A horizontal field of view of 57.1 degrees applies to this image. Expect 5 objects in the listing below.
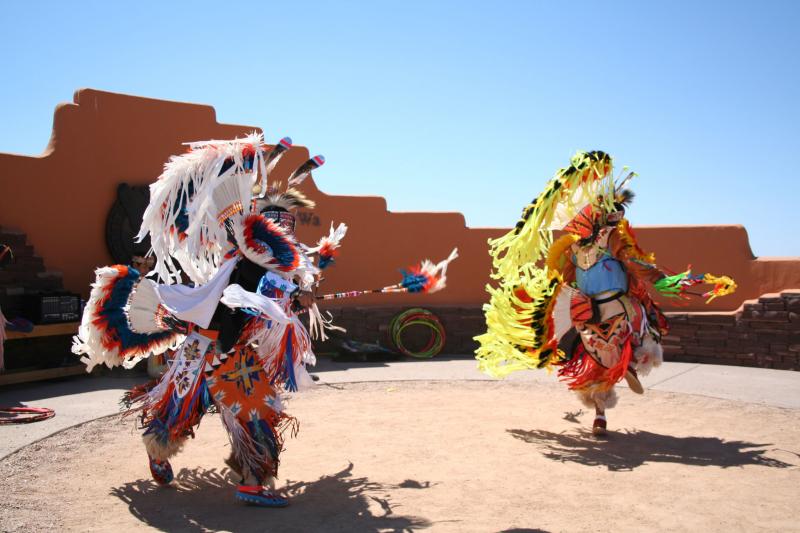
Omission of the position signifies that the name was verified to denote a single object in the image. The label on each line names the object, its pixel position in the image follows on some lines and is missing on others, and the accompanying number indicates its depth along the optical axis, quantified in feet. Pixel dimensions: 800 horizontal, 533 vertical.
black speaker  26.73
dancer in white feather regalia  14.23
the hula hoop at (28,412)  20.84
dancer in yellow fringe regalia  19.88
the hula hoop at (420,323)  34.94
